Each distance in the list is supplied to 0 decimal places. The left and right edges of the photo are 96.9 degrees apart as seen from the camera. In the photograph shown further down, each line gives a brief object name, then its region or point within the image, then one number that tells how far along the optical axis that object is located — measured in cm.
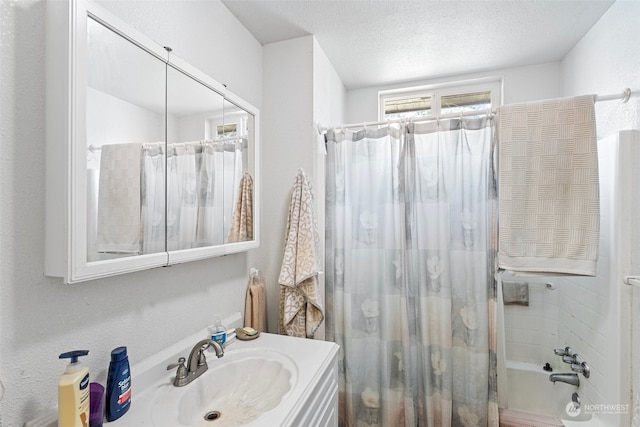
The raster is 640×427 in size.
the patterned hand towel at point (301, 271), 149
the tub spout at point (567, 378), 160
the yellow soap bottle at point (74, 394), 64
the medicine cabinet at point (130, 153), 71
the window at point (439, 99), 223
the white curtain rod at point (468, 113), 127
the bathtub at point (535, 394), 172
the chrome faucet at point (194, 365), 98
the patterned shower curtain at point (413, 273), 152
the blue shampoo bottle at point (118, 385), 77
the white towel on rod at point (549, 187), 131
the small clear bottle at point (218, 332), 120
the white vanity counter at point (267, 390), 82
